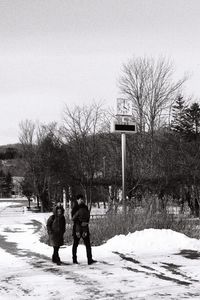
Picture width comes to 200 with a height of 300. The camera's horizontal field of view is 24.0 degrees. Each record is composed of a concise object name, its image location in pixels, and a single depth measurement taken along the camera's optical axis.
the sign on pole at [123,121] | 15.40
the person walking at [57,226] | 11.02
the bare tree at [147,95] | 35.75
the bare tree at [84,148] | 33.28
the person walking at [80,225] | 10.80
